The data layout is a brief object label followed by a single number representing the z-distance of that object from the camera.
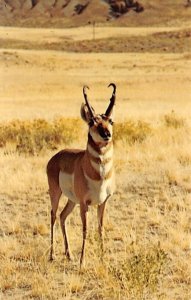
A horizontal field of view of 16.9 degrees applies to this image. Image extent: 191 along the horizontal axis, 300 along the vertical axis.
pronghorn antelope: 6.07
